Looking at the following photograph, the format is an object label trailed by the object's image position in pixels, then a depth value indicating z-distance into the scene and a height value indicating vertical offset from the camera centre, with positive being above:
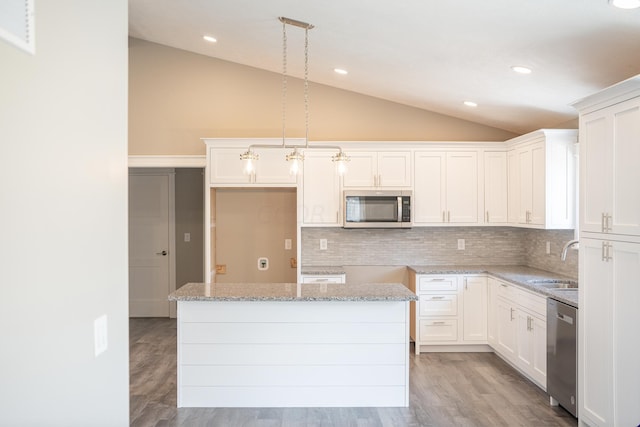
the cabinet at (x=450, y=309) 4.74 -1.10
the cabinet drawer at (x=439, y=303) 4.74 -1.03
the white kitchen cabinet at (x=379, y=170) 4.99 +0.45
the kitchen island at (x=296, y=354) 3.36 -1.13
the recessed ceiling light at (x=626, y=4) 2.12 +1.01
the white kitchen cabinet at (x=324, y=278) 4.80 -0.77
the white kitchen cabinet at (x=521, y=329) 3.61 -1.12
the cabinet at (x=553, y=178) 4.19 +0.29
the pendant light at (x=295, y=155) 3.33 +0.42
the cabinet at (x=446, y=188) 5.01 +0.24
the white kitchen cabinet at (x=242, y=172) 4.88 +0.45
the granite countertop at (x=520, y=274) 3.43 -0.68
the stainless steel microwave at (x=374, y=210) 4.88 -0.01
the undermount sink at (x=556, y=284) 3.99 -0.71
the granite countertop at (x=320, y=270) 4.79 -0.69
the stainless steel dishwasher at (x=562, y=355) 3.12 -1.10
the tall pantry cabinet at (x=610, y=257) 2.46 -0.30
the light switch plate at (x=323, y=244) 5.33 -0.44
